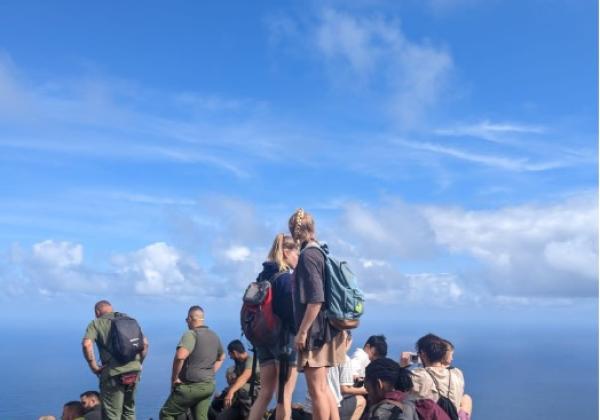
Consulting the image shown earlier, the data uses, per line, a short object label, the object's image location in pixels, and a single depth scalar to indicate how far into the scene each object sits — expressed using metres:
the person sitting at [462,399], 6.99
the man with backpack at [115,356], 9.12
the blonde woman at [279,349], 6.91
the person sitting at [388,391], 5.56
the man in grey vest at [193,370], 9.51
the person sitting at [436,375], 6.48
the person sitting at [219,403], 10.32
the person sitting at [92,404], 9.67
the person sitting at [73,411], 9.48
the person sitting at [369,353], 8.80
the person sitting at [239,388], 9.88
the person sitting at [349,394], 8.28
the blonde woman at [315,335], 6.14
